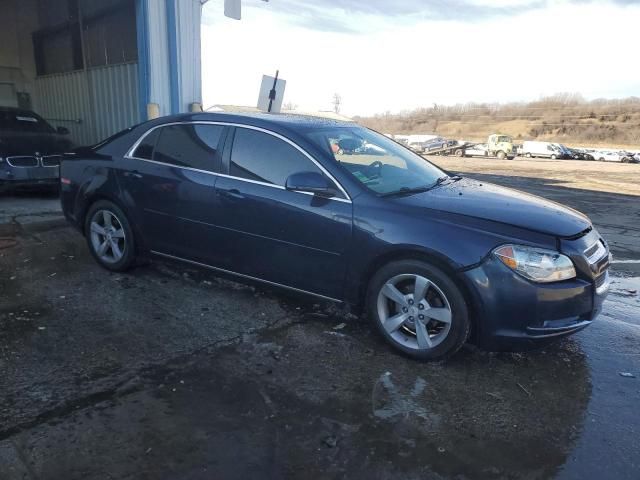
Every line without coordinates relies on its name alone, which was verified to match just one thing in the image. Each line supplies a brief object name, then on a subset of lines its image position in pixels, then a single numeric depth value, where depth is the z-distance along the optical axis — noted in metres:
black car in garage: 8.20
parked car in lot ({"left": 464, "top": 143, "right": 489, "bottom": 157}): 48.08
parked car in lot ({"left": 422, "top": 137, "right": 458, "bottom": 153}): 49.34
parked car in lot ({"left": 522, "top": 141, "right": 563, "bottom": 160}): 48.97
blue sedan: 3.15
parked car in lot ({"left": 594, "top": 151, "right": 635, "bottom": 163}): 49.38
